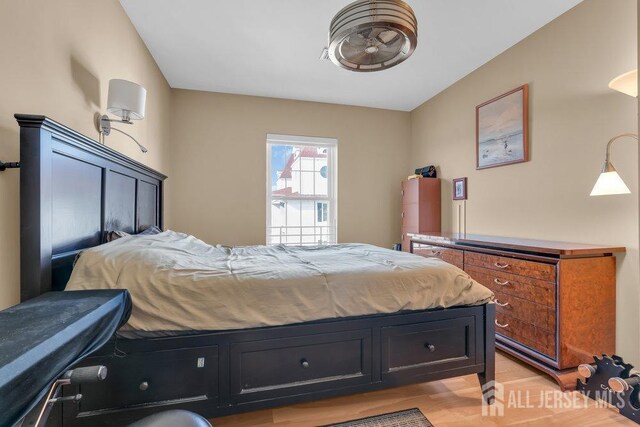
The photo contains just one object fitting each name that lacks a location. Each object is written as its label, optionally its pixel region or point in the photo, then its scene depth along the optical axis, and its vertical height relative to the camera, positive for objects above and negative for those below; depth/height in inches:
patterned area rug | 60.8 -44.3
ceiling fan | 54.2 +35.7
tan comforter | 50.0 -14.4
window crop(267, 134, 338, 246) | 160.9 +12.5
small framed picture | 135.5 +11.5
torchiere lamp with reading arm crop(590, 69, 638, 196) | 67.0 +9.5
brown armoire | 149.6 +3.4
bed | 49.0 -22.6
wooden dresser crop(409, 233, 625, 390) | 73.6 -24.0
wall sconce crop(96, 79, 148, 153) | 72.9 +27.6
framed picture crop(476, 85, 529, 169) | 105.7 +32.8
